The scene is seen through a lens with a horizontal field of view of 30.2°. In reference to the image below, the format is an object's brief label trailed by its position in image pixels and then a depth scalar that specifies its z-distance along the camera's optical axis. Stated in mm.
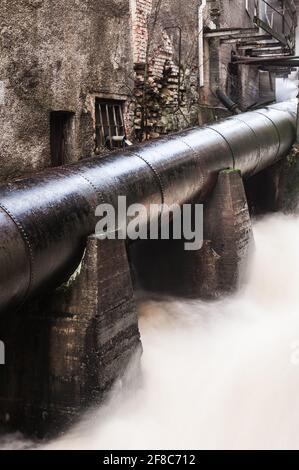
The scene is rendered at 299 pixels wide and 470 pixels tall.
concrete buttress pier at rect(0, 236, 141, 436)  4184
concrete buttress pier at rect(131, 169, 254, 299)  6766
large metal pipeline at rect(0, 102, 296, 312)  3654
